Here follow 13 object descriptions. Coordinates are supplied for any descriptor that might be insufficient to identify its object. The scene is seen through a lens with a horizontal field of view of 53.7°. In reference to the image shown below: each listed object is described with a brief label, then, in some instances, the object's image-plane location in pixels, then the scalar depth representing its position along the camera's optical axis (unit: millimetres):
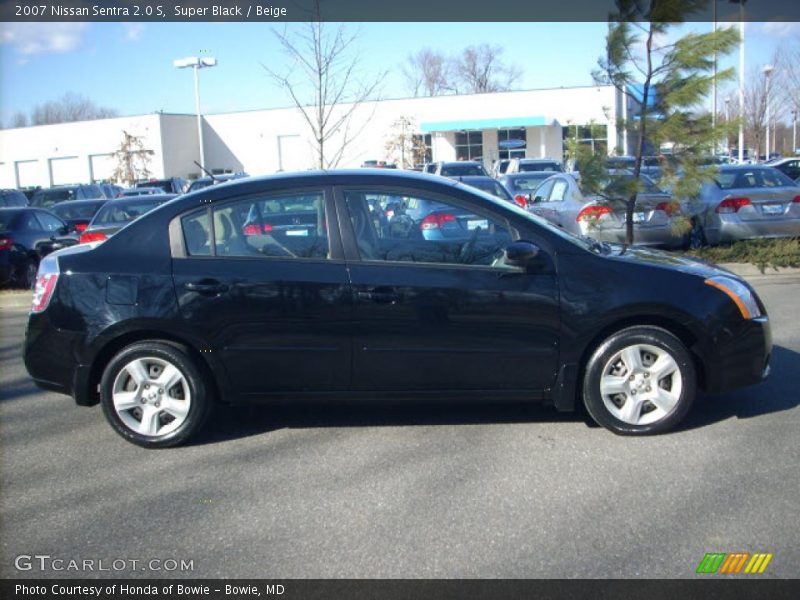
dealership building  48344
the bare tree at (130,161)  45656
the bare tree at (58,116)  83931
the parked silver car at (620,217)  11688
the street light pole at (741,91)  10551
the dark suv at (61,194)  28891
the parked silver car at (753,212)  12328
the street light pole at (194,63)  30264
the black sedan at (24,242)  12617
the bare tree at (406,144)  44531
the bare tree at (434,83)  75125
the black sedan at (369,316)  5016
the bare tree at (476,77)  76312
